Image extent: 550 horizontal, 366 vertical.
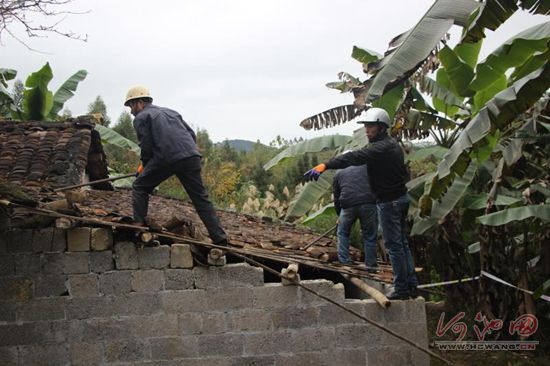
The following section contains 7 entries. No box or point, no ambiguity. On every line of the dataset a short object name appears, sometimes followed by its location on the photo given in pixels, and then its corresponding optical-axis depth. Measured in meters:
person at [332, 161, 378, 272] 7.78
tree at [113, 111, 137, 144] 27.16
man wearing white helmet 6.84
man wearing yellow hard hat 6.66
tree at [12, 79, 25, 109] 24.73
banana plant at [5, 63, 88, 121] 13.24
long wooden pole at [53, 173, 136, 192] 7.44
